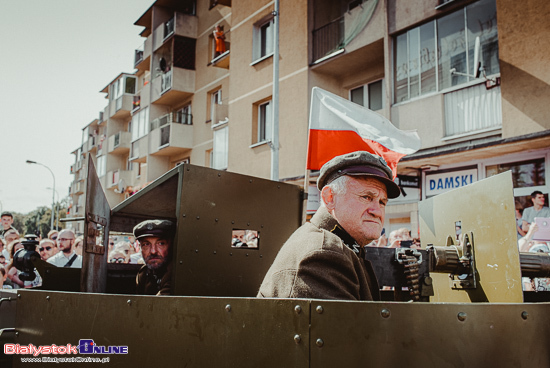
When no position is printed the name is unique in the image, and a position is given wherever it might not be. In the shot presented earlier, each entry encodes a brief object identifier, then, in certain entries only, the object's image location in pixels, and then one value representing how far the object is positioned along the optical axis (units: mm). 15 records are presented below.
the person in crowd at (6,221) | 9508
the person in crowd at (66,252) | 7566
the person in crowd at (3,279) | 6347
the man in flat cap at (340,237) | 2168
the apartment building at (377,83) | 10016
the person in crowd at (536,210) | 8704
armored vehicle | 1724
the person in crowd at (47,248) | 8688
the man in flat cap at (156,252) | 4367
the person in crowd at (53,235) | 10391
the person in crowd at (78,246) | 8797
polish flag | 6109
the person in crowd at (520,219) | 8425
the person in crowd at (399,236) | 8120
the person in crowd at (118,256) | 9422
